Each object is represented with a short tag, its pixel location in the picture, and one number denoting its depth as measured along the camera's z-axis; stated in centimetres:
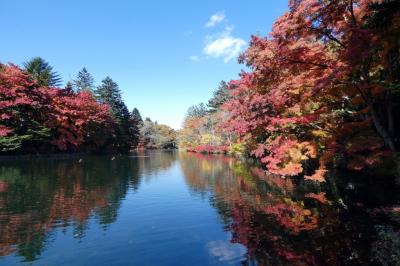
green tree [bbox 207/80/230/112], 7610
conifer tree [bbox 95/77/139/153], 6235
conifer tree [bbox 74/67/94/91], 7256
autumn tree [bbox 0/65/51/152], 3600
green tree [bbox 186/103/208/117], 12412
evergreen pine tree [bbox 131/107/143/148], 6949
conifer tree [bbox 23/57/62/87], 4847
